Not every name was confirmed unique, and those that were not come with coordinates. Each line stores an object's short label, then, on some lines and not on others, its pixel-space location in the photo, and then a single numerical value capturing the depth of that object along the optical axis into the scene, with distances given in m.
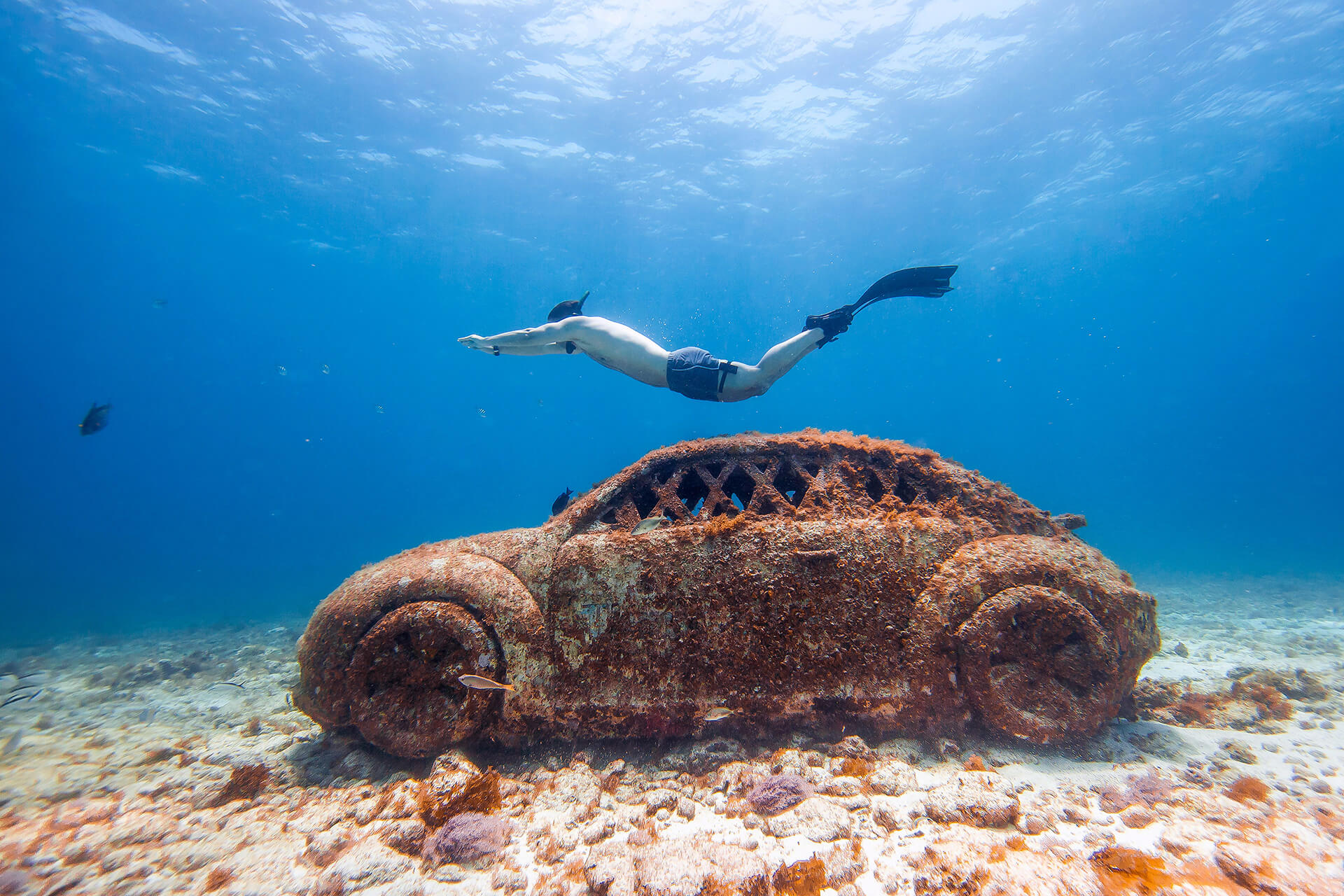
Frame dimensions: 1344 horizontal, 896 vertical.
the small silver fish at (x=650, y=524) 4.01
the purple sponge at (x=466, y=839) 2.70
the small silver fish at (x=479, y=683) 3.40
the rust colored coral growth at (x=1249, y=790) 2.92
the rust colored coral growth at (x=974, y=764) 3.26
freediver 5.73
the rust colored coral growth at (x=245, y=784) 3.54
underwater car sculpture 3.48
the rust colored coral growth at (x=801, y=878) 2.30
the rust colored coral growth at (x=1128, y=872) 2.12
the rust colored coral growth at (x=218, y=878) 2.55
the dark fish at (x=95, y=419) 11.64
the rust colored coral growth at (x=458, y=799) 3.02
